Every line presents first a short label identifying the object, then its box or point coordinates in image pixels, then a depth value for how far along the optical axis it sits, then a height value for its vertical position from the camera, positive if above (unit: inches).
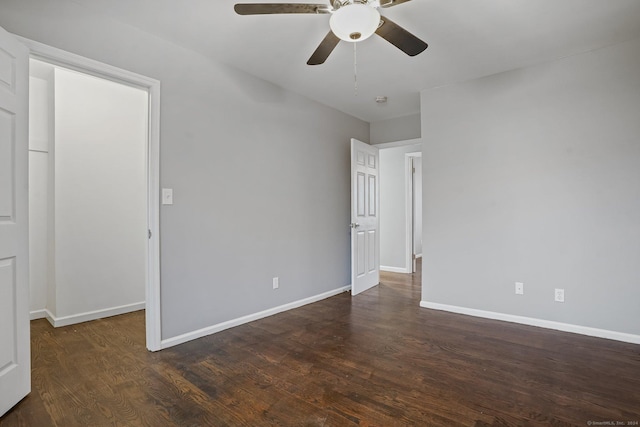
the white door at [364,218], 162.9 -1.5
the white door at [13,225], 66.7 -2.1
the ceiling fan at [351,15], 63.2 +40.7
